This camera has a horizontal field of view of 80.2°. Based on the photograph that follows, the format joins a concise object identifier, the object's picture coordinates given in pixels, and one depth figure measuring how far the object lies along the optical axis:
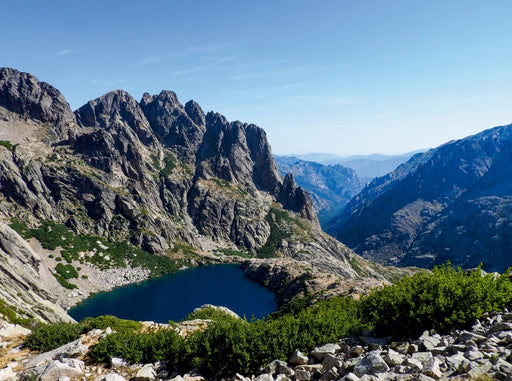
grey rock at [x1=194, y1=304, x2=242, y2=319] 63.03
